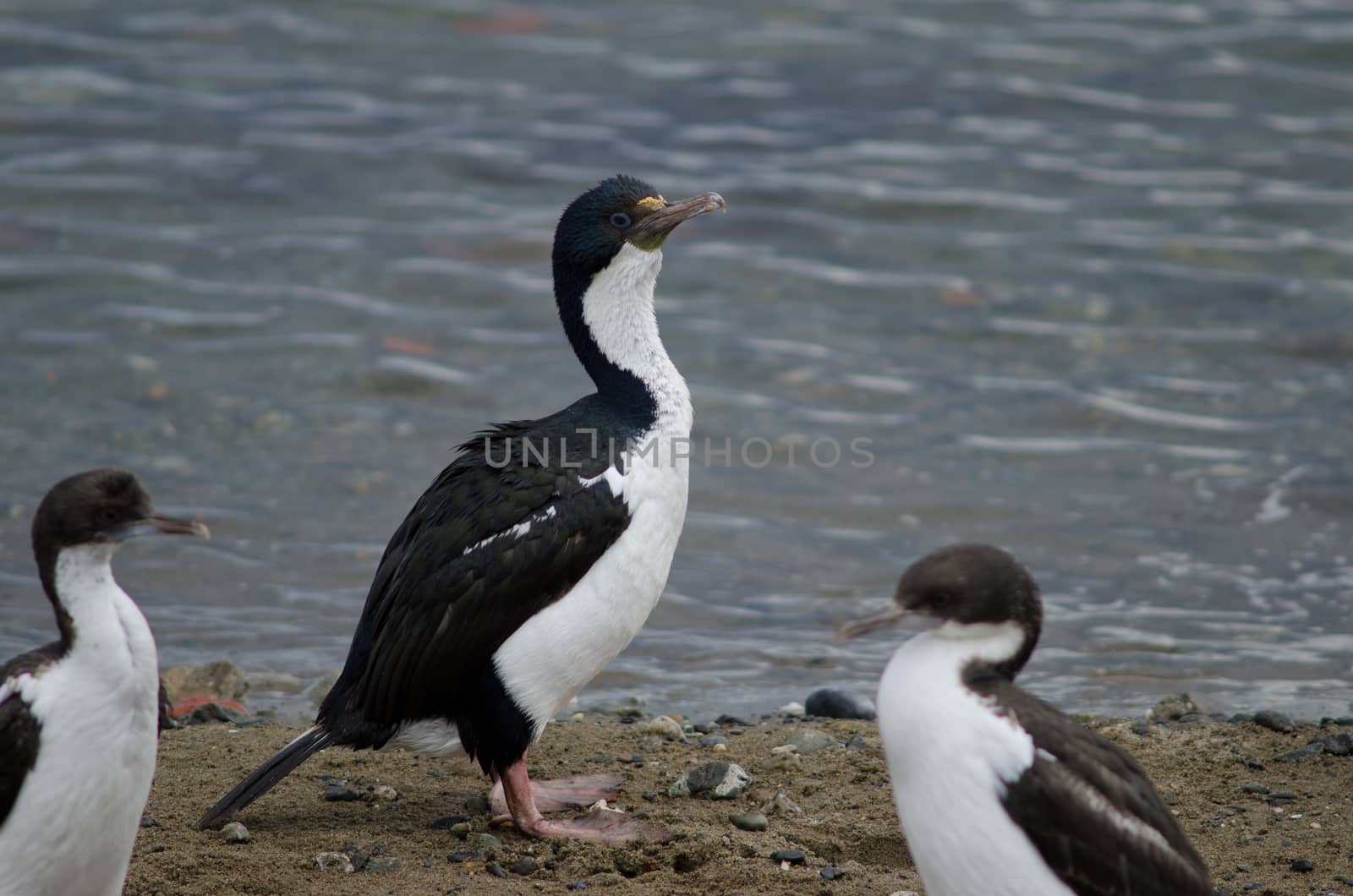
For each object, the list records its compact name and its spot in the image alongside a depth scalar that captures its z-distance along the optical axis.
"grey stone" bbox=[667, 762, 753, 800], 11.30
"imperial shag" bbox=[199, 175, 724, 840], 10.75
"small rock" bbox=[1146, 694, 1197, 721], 13.25
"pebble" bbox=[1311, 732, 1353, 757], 11.81
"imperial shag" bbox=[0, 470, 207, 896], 8.37
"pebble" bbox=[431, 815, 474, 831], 11.00
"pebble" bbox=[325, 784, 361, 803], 11.30
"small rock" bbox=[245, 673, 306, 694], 14.55
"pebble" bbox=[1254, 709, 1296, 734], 12.46
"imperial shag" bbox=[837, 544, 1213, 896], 8.17
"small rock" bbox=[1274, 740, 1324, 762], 11.84
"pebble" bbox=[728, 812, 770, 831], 10.66
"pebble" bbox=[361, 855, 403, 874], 10.12
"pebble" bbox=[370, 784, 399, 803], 11.39
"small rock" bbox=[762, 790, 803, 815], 10.95
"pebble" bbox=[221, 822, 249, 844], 10.43
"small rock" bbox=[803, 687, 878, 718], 13.43
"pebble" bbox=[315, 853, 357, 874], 10.09
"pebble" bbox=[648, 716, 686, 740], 12.81
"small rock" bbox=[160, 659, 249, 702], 14.03
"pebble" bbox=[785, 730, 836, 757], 12.27
